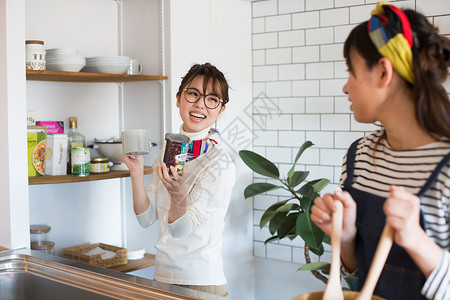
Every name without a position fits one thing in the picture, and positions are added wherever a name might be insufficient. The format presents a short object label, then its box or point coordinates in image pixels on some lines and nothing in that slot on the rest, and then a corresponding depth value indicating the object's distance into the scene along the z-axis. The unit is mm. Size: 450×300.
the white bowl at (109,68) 2807
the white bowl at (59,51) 2625
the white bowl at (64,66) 2635
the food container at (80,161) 2727
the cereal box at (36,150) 2633
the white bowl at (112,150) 2904
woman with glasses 2014
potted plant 2842
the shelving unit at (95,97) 2879
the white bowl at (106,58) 2797
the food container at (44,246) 2646
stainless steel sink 1438
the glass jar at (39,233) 2674
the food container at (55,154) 2711
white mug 2943
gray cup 1972
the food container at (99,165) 2814
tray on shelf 2789
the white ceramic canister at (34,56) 2467
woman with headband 1100
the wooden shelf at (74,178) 2495
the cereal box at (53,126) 2866
